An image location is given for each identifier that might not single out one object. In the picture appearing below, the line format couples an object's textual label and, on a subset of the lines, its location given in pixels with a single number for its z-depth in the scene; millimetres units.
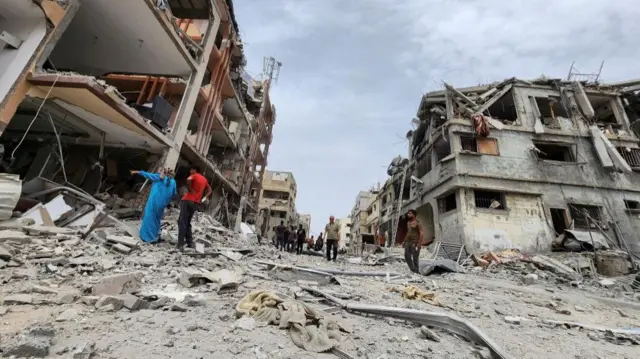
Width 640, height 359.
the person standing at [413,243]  8061
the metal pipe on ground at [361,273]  6256
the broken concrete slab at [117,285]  2973
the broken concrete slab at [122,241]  5109
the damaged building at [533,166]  14547
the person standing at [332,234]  10555
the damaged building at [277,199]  39750
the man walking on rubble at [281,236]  15525
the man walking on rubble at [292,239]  15754
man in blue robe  6086
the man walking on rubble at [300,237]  14125
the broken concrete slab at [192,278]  3637
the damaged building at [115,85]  6062
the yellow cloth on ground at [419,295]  4492
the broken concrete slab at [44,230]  4695
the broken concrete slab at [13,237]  4066
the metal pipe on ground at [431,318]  2879
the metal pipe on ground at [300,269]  5455
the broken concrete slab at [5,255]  3542
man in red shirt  5699
